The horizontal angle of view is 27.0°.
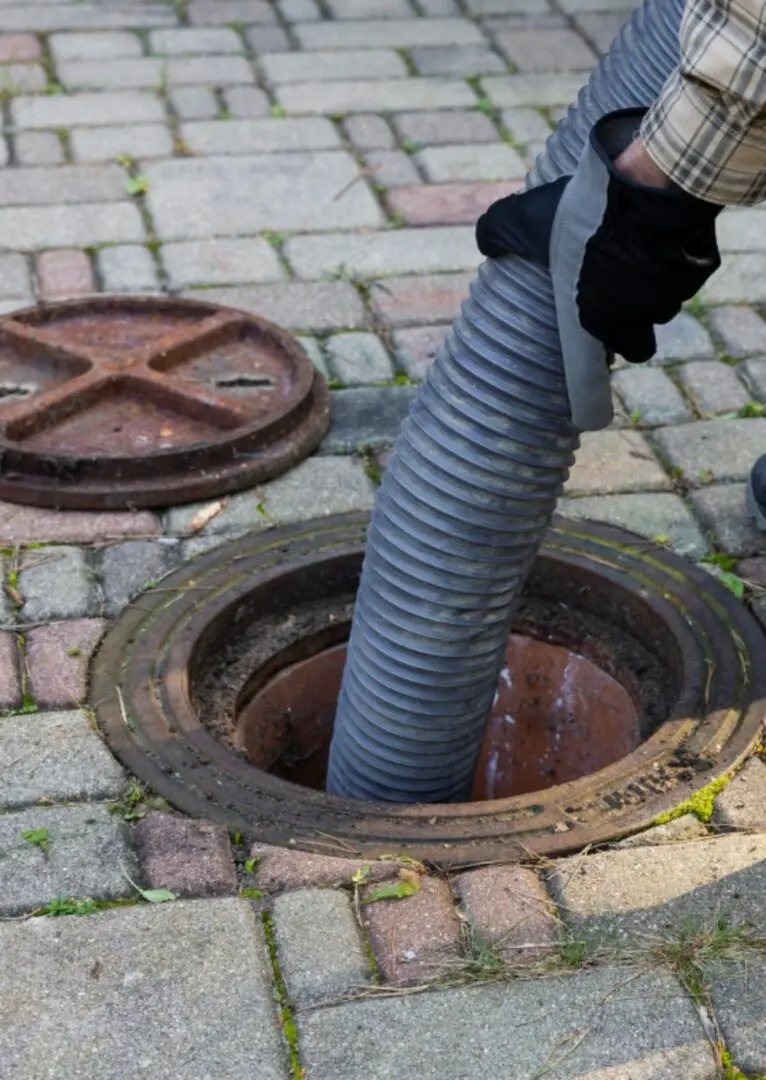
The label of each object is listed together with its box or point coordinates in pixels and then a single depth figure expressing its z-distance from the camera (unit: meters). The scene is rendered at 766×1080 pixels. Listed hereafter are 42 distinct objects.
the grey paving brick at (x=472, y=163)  5.31
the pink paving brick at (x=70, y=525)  3.52
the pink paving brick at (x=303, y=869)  2.58
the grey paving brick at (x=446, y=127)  5.56
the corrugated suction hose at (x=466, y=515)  2.59
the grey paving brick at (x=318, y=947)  2.36
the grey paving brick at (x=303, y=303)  4.40
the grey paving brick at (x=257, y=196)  4.94
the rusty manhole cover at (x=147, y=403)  3.65
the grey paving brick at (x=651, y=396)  4.05
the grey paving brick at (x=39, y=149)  5.29
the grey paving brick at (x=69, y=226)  4.76
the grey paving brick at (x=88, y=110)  5.57
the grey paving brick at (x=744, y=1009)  2.25
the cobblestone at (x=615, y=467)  3.75
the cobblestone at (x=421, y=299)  4.45
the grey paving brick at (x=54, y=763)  2.78
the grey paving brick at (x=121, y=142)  5.35
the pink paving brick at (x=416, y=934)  2.40
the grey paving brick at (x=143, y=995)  2.23
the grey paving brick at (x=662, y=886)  2.51
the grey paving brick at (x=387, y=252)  4.71
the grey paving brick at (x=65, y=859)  2.54
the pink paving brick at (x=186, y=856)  2.57
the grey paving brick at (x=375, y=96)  5.77
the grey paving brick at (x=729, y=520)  3.56
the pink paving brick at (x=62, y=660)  3.04
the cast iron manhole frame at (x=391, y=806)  2.72
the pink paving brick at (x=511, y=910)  2.45
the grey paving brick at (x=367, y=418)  3.89
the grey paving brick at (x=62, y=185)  5.02
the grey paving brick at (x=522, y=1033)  2.23
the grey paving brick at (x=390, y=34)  6.32
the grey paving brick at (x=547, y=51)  6.15
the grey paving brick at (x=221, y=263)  4.60
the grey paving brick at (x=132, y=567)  3.34
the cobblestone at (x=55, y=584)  3.29
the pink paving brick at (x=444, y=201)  5.02
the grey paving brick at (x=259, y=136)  5.45
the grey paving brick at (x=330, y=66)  6.01
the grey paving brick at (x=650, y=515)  3.57
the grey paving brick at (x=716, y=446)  3.84
